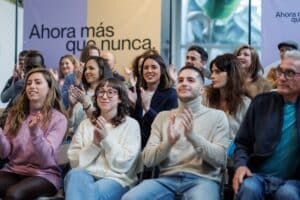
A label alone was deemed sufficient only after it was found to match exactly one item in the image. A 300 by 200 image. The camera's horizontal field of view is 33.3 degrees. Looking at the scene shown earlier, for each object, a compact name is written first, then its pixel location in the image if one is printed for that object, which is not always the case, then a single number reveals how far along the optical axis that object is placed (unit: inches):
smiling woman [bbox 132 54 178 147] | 133.9
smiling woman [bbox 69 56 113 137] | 141.5
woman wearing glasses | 107.8
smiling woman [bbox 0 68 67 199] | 113.1
